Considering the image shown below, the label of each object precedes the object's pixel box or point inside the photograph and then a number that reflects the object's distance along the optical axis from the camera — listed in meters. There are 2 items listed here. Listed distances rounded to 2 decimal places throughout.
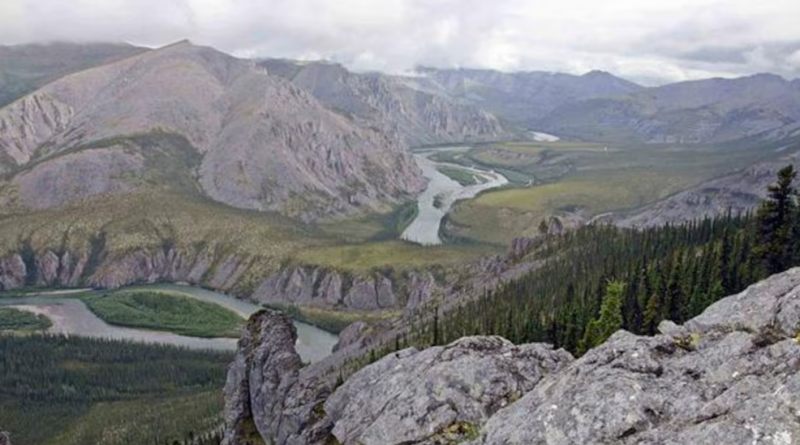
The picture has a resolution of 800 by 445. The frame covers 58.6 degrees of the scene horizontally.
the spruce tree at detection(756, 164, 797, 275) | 80.25
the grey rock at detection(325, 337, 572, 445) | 51.50
